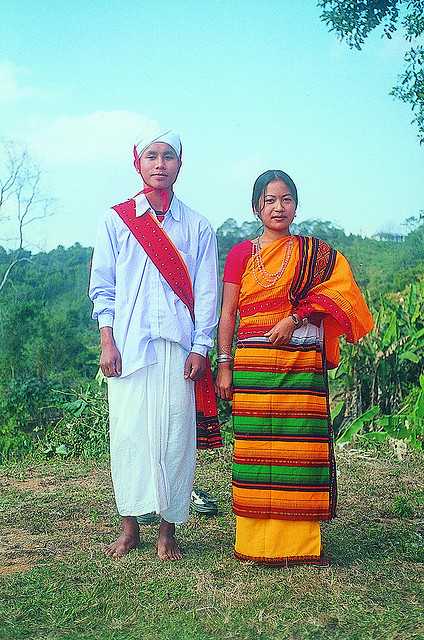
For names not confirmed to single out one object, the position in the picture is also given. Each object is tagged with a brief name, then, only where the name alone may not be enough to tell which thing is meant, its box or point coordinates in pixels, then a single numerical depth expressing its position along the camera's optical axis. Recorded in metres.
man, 3.98
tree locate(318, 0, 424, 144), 7.07
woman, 3.94
